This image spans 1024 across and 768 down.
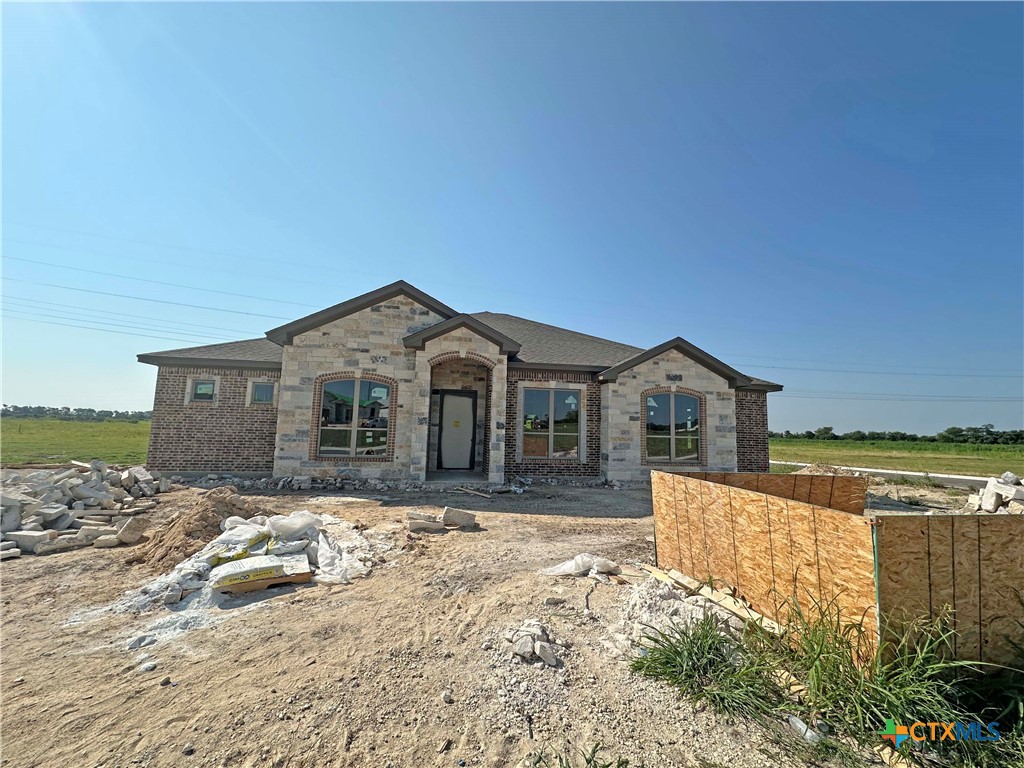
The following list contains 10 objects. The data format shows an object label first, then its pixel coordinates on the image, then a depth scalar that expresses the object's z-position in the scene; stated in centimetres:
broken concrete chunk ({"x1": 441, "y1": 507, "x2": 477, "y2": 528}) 791
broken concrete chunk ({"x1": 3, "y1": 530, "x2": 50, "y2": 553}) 647
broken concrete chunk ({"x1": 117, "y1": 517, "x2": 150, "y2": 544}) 682
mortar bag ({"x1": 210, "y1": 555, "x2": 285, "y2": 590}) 495
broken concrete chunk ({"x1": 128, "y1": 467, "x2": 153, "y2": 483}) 1037
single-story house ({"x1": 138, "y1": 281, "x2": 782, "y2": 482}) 1245
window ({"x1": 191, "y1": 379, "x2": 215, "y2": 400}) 1292
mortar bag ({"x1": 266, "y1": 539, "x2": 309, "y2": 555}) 591
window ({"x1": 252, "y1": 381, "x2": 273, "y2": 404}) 1311
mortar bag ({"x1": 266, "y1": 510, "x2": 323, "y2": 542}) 638
